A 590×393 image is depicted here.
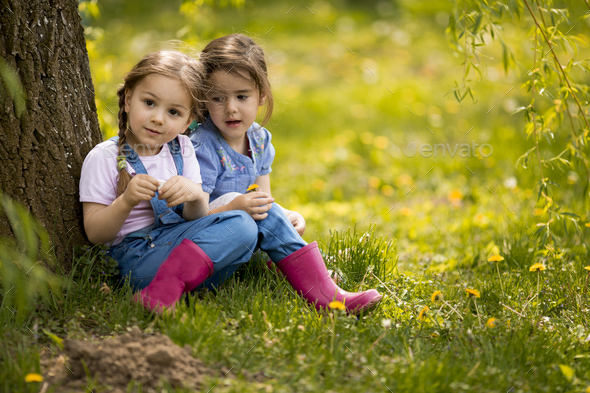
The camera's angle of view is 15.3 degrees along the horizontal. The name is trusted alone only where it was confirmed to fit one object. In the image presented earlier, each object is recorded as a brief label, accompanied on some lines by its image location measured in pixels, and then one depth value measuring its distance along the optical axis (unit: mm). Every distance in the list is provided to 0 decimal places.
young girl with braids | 4066
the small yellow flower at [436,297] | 4090
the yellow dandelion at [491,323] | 4035
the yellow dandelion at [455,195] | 4841
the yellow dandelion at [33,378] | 3824
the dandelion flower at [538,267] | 4168
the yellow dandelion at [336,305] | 4012
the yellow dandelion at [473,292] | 4067
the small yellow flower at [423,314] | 4075
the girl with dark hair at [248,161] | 4146
